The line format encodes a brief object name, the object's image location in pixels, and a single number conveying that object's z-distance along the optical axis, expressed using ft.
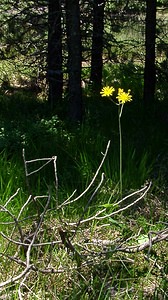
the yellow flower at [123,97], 12.76
